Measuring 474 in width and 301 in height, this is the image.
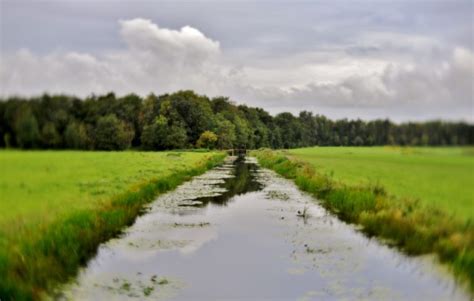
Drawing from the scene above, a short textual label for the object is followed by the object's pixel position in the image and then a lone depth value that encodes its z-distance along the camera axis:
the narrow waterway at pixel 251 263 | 8.12
